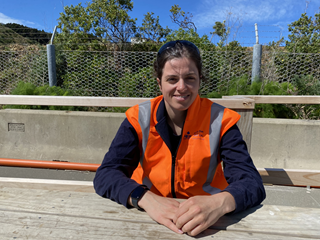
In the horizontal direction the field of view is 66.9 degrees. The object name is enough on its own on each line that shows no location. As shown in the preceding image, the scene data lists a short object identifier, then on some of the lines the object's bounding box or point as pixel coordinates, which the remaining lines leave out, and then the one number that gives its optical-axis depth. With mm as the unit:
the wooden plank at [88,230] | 915
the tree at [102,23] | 6848
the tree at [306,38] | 6070
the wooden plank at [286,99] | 2533
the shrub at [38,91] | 4752
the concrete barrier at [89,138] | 3318
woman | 1473
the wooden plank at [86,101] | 2111
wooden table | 929
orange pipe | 2698
